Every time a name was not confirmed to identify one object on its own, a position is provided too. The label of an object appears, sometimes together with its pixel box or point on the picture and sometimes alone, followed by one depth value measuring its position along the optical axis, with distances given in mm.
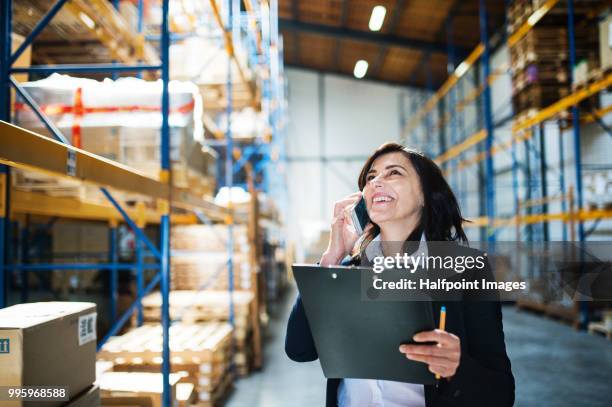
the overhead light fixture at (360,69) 19328
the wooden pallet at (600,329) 7730
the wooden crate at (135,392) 3152
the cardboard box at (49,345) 1831
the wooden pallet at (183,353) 4168
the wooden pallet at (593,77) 7388
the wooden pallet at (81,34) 4391
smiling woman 1588
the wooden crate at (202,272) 7016
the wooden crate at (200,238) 7324
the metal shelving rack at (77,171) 1906
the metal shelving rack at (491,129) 8062
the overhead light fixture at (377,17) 6384
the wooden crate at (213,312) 5980
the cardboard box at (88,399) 2162
